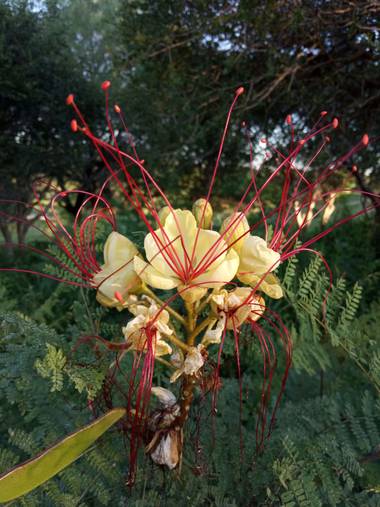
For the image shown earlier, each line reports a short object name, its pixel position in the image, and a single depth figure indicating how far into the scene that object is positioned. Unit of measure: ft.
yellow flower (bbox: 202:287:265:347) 0.56
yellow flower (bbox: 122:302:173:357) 0.54
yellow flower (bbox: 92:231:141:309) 0.57
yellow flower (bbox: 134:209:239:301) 0.56
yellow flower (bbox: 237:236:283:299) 0.57
